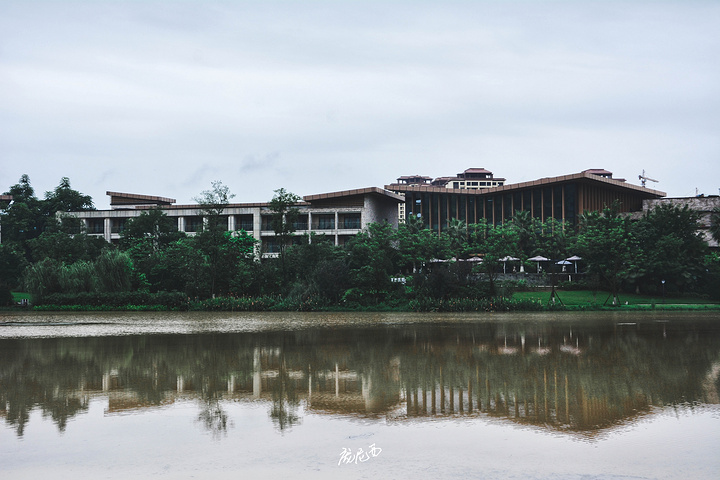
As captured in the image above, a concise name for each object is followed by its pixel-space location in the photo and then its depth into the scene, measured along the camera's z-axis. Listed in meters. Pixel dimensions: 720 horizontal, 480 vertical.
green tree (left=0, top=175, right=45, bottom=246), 86.12
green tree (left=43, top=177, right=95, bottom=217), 90.69
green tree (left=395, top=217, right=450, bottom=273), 61.94
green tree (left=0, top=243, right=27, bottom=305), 69.06
